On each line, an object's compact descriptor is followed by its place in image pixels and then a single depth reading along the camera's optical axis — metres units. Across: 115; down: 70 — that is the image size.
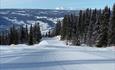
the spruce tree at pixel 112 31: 67.30
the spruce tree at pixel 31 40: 103.24
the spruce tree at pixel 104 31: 68.69
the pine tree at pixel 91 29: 84.94
